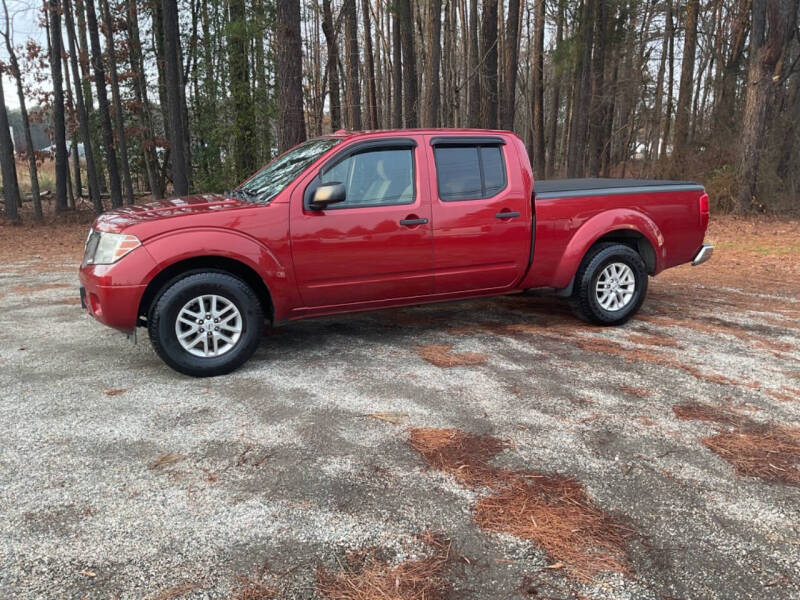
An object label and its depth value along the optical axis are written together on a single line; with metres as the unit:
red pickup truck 4.52
